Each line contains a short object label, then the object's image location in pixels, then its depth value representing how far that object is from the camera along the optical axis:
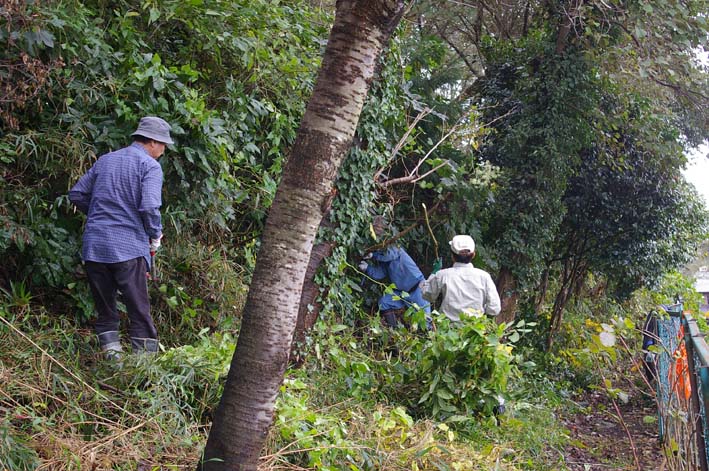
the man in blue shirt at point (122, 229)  4.90
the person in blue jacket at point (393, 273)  8.02
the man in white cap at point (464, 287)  6.61
